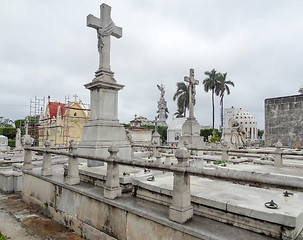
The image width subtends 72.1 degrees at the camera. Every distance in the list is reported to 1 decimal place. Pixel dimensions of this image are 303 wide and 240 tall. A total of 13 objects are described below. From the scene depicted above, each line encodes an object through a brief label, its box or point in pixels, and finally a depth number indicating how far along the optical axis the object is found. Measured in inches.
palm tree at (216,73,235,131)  1774.1
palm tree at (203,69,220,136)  1784.0
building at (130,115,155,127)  2078.2
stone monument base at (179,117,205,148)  592.1
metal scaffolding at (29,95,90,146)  859.3
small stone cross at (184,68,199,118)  625.7
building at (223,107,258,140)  1800.0
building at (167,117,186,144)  1567.4
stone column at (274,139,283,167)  276.1
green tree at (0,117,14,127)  2281.1
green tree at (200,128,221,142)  1736.2
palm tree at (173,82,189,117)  1996.8
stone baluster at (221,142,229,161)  313.7
